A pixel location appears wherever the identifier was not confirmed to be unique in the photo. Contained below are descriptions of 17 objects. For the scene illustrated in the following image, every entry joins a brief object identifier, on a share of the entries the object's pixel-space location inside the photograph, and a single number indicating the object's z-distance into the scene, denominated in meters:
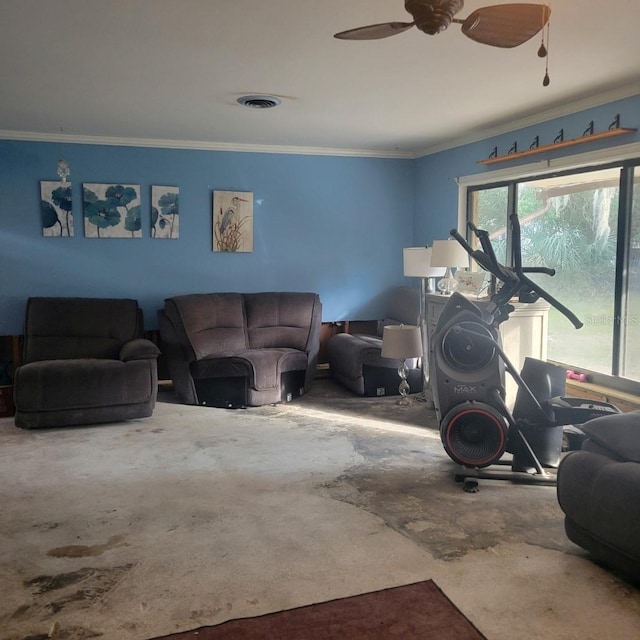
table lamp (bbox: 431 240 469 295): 4.89
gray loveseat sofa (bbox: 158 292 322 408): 5.16
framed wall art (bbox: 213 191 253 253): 5.94
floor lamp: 5.25
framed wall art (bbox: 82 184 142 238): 5.54
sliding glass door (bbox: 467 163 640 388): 4.04
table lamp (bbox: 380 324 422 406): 4.84
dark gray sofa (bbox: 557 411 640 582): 2.26
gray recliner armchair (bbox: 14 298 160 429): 4.34
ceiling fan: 2.07
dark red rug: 2.06
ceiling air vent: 4.06
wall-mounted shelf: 3.83
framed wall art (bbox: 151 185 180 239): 5.73
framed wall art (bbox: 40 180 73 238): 5.42
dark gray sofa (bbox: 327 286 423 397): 5.45
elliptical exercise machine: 3.41
